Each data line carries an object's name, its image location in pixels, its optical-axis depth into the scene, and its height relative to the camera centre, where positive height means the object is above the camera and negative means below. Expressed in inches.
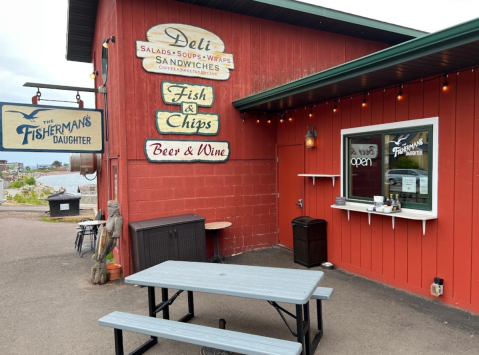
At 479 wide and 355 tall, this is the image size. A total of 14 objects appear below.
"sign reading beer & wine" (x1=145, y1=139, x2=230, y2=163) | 235.9 +13.3
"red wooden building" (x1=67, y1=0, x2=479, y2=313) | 163.6 +26.5
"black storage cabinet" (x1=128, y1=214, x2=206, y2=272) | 211.0 -48.8
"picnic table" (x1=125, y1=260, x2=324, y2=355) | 113.3 -45.7
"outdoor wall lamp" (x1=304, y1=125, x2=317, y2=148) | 248.1 +22.8
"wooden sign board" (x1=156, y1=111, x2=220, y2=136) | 239.9 +34.7
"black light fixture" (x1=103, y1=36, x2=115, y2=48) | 226.2 +91.9
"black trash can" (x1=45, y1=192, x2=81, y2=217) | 522.3 -56.6
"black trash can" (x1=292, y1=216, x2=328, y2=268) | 233.3 -54.6
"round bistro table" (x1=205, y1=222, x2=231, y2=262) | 246.4 -53.9
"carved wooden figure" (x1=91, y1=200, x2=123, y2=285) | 212.7 -48.9
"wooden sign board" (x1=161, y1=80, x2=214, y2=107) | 241.3 +57.3
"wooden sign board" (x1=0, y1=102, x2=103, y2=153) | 213.6 +28.9
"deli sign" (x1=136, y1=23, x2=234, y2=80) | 234.8 +88.0
